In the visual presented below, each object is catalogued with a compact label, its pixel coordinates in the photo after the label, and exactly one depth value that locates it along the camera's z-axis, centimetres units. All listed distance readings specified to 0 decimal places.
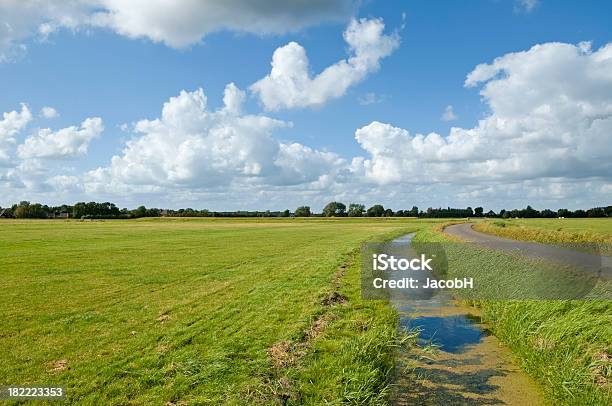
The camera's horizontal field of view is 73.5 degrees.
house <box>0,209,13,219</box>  18888
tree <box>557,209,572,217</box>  19675
